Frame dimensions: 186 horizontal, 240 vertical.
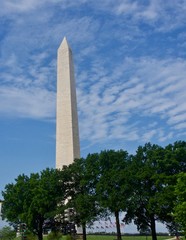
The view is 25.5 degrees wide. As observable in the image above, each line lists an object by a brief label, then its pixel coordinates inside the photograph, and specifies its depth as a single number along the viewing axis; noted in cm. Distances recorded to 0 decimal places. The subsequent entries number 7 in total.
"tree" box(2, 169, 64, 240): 5284
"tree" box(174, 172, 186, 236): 3597
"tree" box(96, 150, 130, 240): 4719
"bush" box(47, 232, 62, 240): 5356
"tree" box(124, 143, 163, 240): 4701
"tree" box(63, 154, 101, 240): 4856
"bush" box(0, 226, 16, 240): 5933
